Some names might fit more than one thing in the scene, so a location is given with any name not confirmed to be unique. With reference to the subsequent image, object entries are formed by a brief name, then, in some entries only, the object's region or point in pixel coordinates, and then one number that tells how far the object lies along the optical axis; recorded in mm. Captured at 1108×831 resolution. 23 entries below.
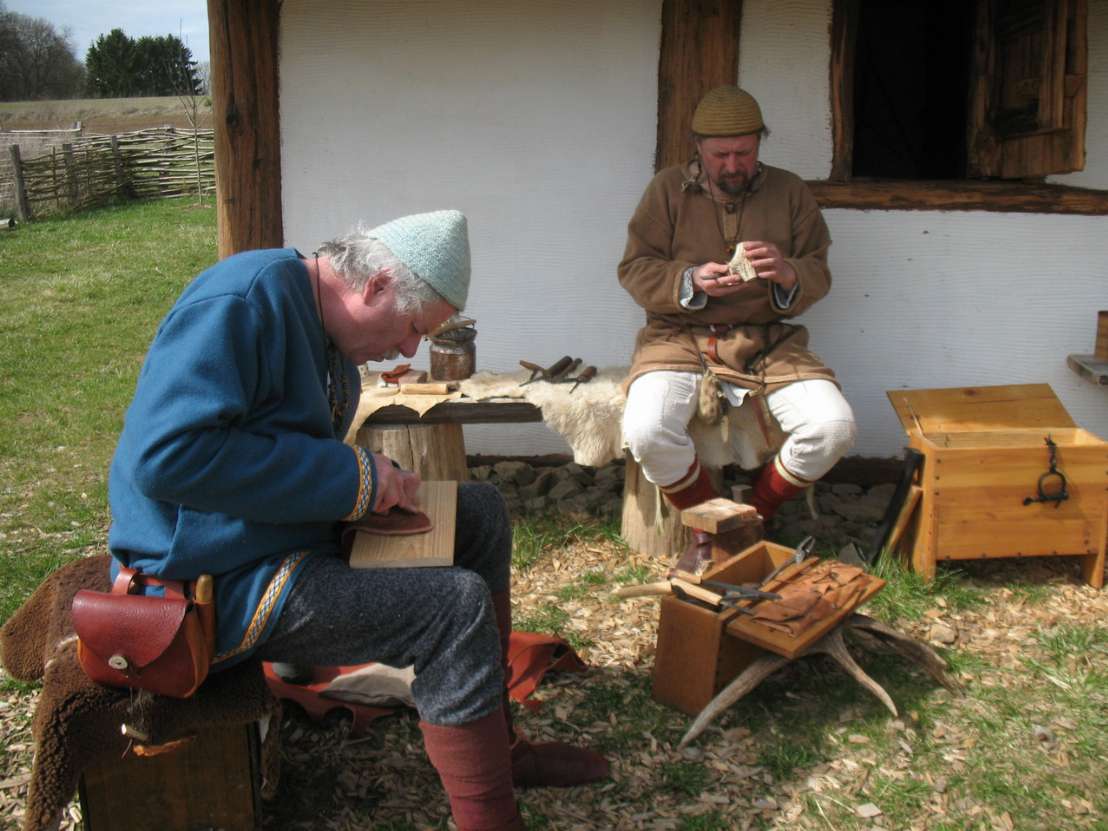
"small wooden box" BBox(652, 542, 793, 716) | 3070
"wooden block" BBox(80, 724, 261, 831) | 2430
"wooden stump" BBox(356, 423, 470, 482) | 4234
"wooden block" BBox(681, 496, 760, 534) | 3449
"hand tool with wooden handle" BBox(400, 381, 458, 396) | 4391
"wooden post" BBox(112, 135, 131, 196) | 16375
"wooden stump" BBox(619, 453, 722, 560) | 4293
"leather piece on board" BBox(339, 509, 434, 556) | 2398
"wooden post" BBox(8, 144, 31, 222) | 14102
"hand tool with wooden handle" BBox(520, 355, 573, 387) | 4668
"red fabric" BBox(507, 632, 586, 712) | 3191
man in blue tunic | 2023
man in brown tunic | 4008
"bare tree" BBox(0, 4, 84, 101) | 45594
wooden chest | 3895
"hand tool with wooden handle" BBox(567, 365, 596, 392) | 4570
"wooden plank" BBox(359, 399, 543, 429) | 4250
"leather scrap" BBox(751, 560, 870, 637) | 3047
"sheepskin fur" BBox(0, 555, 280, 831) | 2145
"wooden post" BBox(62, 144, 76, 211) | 15234
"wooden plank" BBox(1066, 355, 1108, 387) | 4625
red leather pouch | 2053
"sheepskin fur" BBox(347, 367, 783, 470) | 4195
